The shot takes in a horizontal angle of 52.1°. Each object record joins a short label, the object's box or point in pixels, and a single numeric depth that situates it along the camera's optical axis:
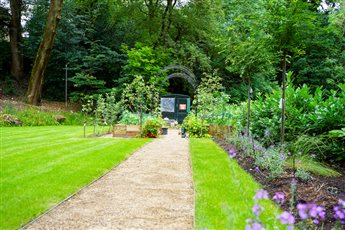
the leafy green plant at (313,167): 4.77
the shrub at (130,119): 12.35
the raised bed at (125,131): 11.45
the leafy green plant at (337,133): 4.69
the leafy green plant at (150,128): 11.31
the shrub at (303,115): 5.63
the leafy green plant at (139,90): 11.73
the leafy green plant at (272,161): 4.47
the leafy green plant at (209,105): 11.80
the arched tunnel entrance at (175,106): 18.58
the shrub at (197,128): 11.91
